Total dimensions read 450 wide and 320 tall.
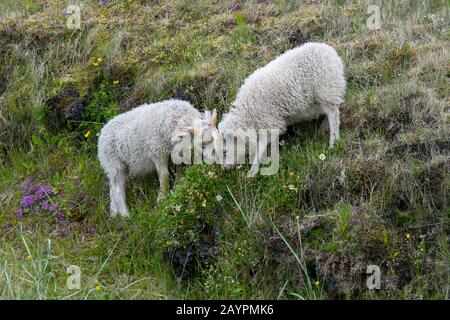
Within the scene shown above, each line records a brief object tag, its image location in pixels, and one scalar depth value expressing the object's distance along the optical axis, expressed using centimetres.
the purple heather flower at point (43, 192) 873
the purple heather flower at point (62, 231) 811
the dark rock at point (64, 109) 959
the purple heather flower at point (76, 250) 771
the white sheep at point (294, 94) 779
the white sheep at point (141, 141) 789
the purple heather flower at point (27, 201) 865
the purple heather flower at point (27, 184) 893
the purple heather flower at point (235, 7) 1066
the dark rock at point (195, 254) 714
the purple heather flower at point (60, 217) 837
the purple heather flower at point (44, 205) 854
